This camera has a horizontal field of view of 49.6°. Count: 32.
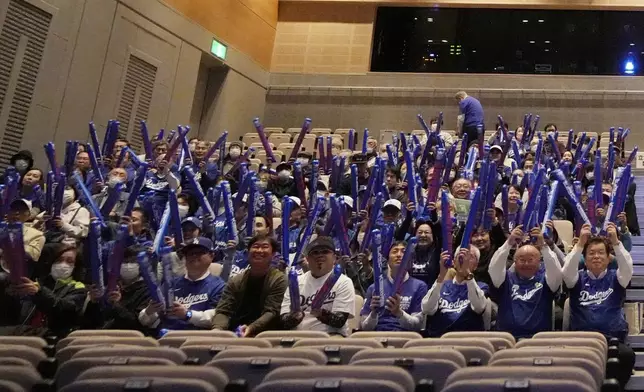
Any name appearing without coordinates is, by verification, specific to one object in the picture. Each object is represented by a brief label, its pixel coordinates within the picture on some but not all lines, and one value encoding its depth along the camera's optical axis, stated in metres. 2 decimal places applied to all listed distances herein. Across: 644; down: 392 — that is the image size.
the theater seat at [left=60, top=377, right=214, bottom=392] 2.14
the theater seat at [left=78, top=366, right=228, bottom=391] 2.31
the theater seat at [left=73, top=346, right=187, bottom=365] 2.79
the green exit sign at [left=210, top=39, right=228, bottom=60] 12.23
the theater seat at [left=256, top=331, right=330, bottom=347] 3.27
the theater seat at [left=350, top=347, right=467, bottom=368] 2.62
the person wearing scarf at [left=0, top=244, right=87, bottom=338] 4.21
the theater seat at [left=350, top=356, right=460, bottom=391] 2.50
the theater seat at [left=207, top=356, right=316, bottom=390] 2.57
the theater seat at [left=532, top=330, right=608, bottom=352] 3.24
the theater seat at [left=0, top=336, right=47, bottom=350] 3.19
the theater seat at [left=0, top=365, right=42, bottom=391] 2.45
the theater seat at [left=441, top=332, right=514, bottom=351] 3.17
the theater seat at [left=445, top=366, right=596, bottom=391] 2.20
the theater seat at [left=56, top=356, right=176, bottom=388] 2.60
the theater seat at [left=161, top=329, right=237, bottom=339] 3.42
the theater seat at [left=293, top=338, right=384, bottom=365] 2.90
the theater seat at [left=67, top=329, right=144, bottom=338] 3.47
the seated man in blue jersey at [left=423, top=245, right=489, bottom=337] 4.09
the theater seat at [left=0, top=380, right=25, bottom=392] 2.20
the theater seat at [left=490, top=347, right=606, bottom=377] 2.64
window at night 13.39
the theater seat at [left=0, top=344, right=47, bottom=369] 2.91
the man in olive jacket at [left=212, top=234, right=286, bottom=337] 4.12
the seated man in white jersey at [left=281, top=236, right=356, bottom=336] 3.90
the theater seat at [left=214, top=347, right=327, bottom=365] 2.69
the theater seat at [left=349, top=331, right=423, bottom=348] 3.25
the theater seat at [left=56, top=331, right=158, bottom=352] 3.22
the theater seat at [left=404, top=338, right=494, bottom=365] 2.83
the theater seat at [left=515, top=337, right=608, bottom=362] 3.01
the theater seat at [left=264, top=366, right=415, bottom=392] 2.24
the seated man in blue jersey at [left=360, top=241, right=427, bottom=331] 3.95
